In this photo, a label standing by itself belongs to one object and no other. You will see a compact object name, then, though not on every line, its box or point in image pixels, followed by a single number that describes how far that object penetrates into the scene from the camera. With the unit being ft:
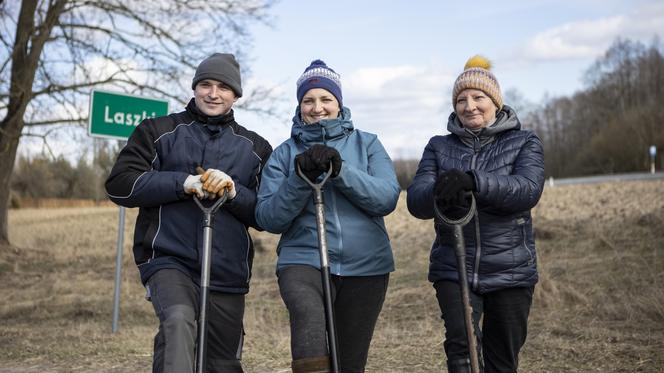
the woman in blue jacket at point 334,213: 11.93
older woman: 12.14
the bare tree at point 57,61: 49.65
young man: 12.74
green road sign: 26.18
